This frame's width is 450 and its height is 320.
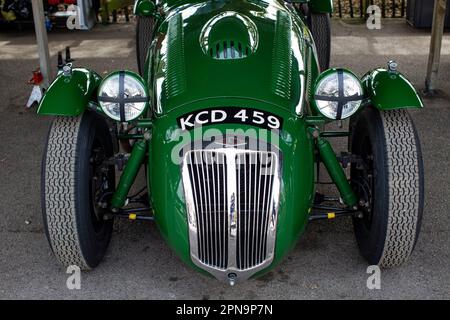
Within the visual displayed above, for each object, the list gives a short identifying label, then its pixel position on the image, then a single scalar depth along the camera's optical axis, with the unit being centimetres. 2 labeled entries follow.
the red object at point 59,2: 950
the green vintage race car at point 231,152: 300
